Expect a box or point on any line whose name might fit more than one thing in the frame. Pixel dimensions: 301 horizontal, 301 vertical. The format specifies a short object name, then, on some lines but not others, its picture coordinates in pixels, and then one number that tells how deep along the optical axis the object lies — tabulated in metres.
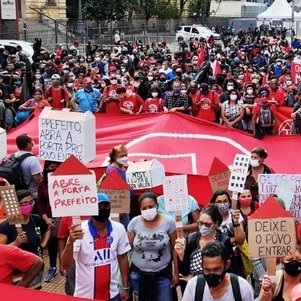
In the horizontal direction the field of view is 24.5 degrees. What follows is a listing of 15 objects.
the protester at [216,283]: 4.12
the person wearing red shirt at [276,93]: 12.41
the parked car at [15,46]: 25.72
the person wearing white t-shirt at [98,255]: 5.08
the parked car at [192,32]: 41.08
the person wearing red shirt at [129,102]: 11.70
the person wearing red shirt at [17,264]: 4.81
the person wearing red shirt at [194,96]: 11.49
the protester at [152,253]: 5.44
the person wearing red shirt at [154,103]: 11.56
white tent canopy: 38.16
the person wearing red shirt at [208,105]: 11.23
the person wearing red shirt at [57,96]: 12.48
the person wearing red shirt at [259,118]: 10.84
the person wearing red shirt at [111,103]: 11.78
